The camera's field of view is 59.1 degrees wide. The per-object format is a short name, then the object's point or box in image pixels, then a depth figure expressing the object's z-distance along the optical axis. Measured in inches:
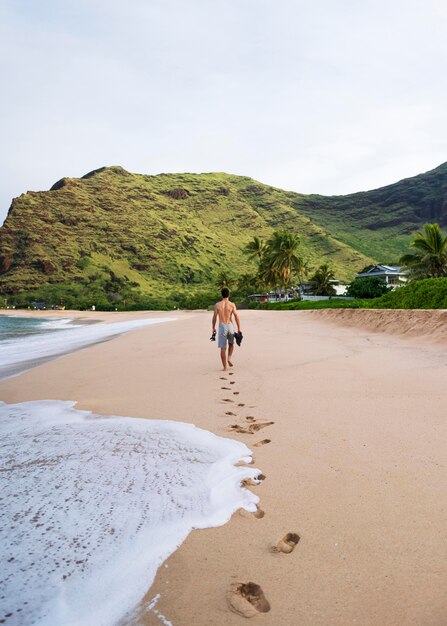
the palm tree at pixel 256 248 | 2775.8
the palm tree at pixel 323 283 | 2534.4
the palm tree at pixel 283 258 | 2212.1
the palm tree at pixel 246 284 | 3115.2
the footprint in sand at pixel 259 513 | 88.0
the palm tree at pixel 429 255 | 1357.0
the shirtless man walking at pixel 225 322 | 307.3
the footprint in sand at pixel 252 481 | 104.8
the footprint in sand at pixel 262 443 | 135.2
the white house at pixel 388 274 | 2581.2
